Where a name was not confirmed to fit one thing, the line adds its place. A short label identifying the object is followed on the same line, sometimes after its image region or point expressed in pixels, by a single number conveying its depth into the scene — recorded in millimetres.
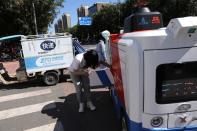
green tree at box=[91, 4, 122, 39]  28257
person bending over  3016
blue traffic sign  24324
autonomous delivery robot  1718
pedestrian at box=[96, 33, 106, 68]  4177
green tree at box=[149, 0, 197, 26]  17756
